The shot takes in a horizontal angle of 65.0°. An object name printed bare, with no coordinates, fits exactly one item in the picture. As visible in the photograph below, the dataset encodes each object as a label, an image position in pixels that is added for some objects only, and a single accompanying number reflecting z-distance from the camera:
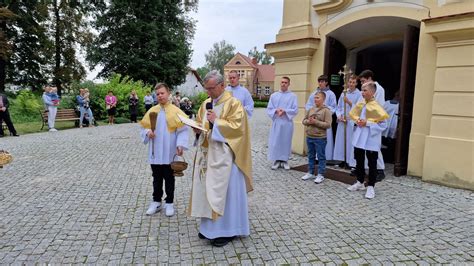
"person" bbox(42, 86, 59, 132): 13.81
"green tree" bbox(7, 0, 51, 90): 25.91
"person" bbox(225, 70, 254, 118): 7.57
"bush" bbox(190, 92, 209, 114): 31.22
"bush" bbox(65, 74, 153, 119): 19.07
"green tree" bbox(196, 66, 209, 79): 86.69
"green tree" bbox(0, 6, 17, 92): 20.56
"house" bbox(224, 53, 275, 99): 71.25
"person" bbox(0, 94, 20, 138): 12.31
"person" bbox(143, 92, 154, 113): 20.16
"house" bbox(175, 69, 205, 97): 58.22
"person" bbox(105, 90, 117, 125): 17.69
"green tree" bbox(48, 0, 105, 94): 27.92
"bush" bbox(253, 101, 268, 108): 47.97
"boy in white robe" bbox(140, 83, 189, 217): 4.59
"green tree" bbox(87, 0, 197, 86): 28.56
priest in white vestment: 3.78
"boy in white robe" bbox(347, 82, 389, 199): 5.72
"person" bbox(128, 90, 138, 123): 18.92
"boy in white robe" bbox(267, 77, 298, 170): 7.69
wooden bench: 15.35
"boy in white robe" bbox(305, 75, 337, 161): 7.24
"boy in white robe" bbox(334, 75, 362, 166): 7.50
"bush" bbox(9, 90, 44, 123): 19.50
